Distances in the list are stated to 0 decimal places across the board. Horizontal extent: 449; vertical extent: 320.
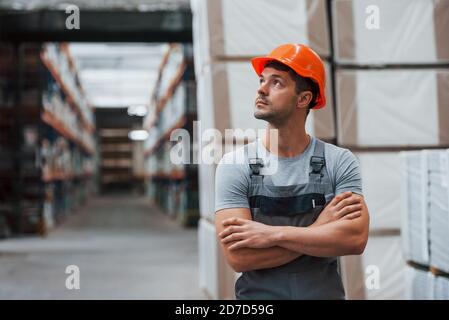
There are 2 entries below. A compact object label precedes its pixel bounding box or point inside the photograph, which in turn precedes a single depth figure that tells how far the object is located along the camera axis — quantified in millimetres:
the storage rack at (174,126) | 10883
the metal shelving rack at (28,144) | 9898
